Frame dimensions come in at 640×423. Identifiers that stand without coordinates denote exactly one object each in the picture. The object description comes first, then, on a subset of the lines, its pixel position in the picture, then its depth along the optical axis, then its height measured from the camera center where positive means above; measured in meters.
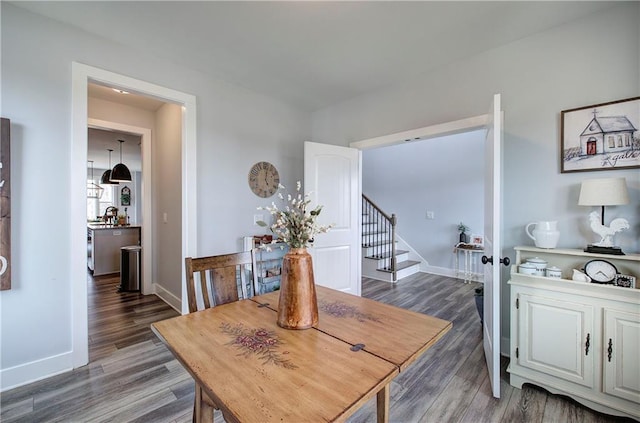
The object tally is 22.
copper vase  1.30 -0.40
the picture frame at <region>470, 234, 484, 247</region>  4.77 -0.50
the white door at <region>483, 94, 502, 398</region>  1.85 -0.25
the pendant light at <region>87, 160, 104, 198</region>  8.87 +0.68
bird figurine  1.79 -0.11
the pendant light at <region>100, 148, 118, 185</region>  5.59 +0.66
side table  4.62 -0.90
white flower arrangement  1.32 -0.08
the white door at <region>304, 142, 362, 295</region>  3.28 +0.03
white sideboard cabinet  1.61 -0.80
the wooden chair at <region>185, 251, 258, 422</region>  1.66 -0.43
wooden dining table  0.81 -0.56
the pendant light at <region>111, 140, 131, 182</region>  5.16 +0.68
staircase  4.99 -0.82
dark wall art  1.87 +0.04
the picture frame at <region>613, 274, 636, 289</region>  1.65 -0.43
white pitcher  2.00 -0.17
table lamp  1.73 +0.06
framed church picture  1.86 +0.53
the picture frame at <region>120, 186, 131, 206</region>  8.49 +0.35
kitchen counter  5.08 -0.64
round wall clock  3.39 +0.40
